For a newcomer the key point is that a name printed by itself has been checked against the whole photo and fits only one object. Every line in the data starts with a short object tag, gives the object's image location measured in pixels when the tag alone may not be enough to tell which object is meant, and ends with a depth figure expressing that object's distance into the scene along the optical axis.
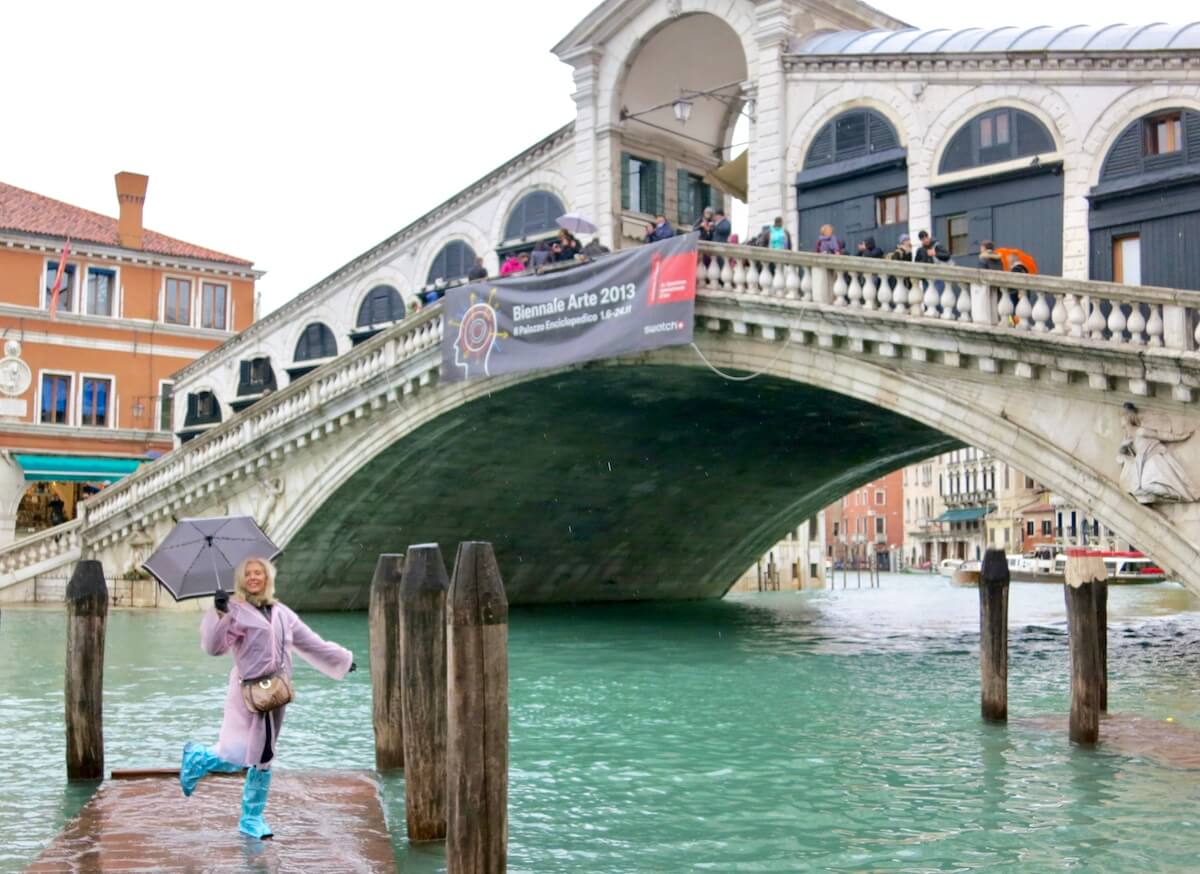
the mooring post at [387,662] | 8.20
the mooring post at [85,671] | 8.34
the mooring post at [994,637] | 11.00
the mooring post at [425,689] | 7.02
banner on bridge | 17.36
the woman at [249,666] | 6.41
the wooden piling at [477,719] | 5.66
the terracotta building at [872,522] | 89.50
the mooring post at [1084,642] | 9.76
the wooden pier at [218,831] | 6.11
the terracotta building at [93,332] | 31.58
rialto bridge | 13.84
